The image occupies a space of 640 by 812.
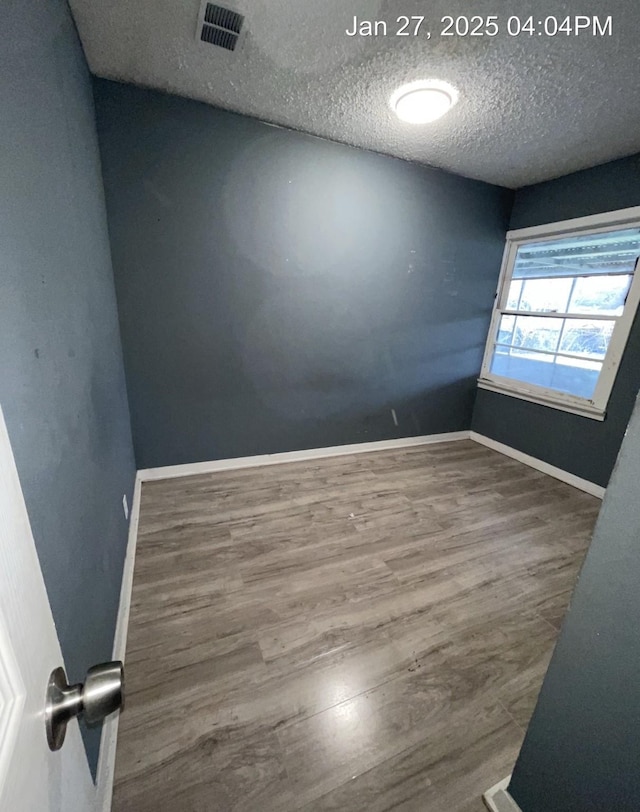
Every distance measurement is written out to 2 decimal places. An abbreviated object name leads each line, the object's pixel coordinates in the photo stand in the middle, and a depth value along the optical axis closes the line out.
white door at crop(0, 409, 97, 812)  0.26
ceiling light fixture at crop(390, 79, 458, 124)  1.66
